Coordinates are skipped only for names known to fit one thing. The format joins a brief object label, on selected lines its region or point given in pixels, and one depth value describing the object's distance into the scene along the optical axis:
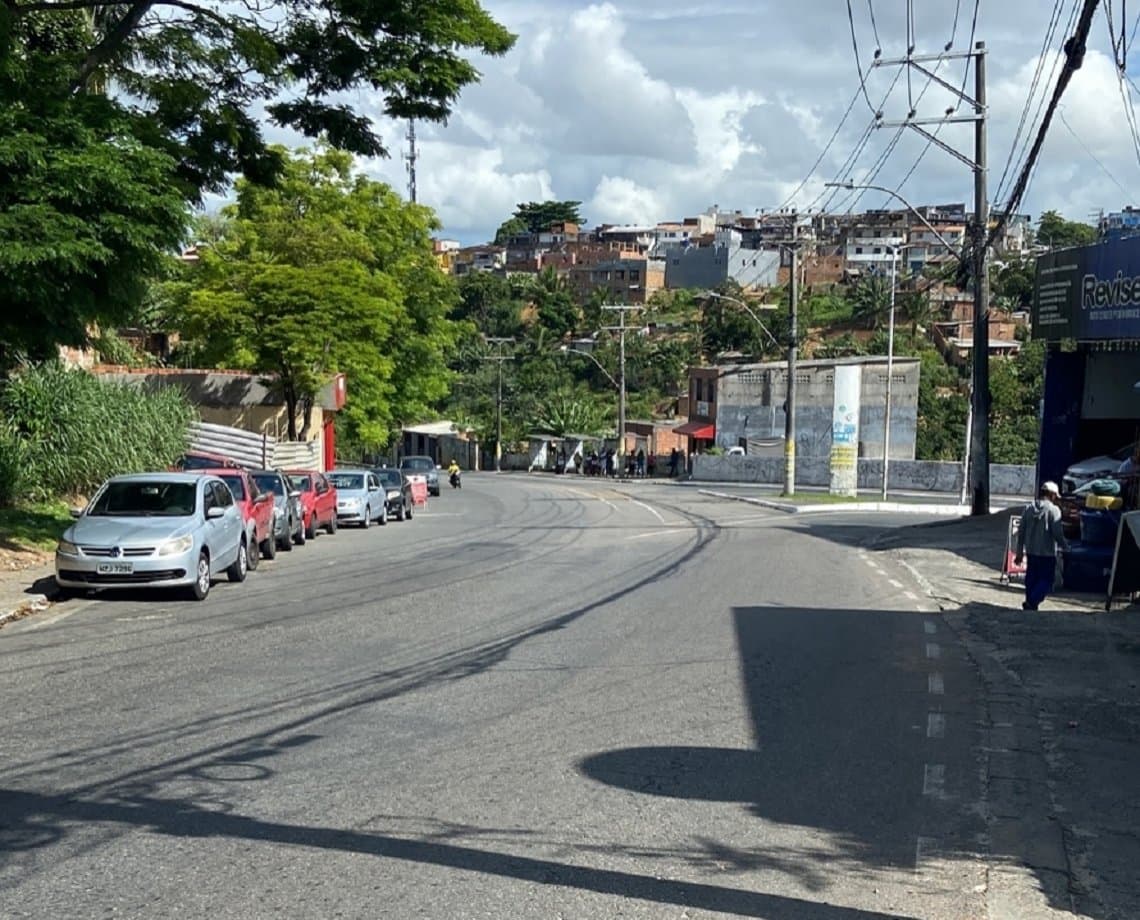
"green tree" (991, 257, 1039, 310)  101.75
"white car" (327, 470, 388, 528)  34.97
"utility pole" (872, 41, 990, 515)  34.72
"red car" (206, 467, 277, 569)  21.81
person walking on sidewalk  17.53
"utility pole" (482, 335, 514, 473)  93.47
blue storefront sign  26.00
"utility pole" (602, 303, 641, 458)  76.56
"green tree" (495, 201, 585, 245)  194.12
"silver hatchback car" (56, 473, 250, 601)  16.86
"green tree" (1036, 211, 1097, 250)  129.50
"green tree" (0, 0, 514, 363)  15.68
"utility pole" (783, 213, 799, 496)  48.88
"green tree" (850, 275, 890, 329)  102.06
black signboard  16.62
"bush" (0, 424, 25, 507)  25.75
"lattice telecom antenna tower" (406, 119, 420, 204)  113.62
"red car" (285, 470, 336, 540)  30.39
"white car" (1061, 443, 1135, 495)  23.56
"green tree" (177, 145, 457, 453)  45.69
